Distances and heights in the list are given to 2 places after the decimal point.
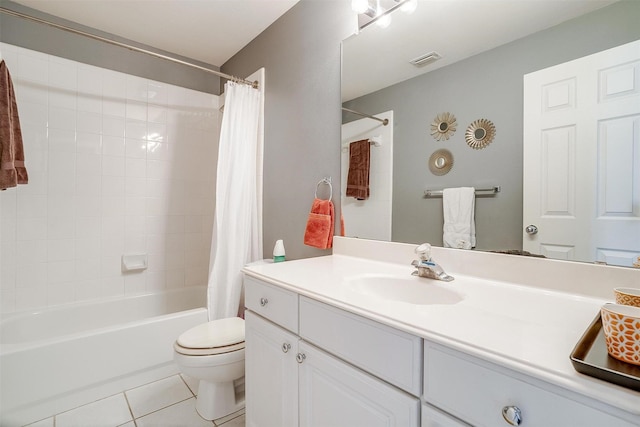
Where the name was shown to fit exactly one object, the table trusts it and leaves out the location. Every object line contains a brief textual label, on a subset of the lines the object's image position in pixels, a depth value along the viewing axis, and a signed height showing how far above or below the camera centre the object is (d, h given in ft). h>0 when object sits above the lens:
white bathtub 4.55 -2.69
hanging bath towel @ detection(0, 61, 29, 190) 4.72 +1.24
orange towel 4.91 -0.24
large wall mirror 2.80 +1.62
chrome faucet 3.30 -0.65
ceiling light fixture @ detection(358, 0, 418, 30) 4.28 +3.15
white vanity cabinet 2.27 -1.66
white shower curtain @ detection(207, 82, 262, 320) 6.16 +0.17
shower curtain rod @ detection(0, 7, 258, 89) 4.61 +3.17
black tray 1.30 -0.75
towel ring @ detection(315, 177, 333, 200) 5.15 +0.55
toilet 4.40 -2.40
